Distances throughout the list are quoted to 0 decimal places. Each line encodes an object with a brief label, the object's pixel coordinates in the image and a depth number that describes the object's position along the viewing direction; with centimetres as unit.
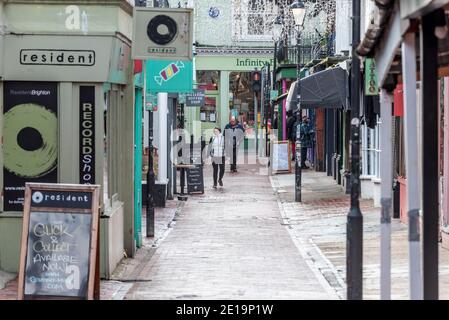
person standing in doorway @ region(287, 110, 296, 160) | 3750
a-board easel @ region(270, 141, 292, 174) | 3372
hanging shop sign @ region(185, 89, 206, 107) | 3116
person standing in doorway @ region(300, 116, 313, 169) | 3678
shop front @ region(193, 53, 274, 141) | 5069
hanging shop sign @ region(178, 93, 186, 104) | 3043
